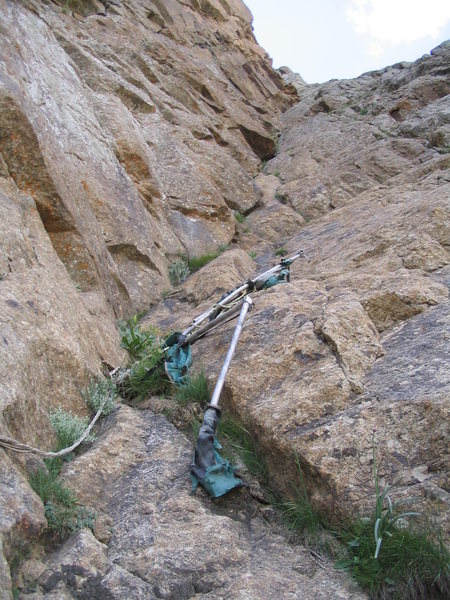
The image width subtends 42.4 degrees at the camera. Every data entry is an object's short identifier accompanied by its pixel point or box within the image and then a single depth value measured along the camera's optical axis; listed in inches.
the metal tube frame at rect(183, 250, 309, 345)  247.7
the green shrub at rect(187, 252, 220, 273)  404.2
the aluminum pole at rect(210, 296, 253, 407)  186.5
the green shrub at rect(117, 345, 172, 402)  222.1
